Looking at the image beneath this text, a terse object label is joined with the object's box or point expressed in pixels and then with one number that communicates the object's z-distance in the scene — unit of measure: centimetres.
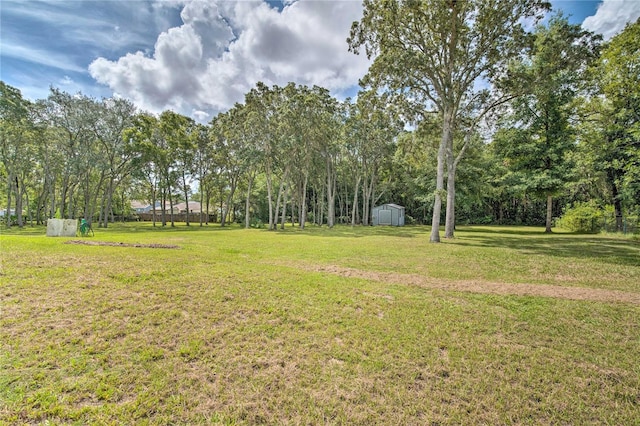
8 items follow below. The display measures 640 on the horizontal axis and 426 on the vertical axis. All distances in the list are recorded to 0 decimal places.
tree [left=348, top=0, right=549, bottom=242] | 1370
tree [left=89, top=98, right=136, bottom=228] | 2477
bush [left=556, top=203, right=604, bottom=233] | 2088
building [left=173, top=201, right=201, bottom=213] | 5904
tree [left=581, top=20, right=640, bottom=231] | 1309
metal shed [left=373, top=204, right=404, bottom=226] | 3656
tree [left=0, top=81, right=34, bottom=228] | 2236
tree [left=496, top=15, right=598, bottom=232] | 1775
